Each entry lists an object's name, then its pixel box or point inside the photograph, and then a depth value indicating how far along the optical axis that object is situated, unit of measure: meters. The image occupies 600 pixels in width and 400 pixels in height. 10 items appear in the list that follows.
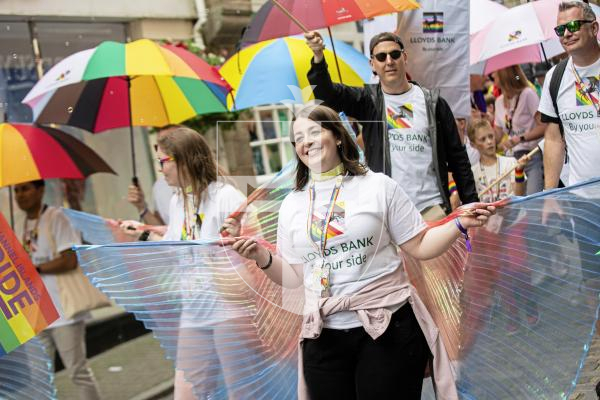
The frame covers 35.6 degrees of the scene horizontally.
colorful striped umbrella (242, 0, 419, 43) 5.33
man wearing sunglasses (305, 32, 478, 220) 4.86
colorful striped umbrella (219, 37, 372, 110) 6.45
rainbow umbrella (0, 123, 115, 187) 6.33
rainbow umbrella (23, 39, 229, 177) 6.57
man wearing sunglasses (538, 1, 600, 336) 4.74
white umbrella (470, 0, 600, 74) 6.78
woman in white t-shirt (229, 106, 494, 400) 3.55
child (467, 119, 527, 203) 6.22
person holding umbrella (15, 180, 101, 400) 6.20
